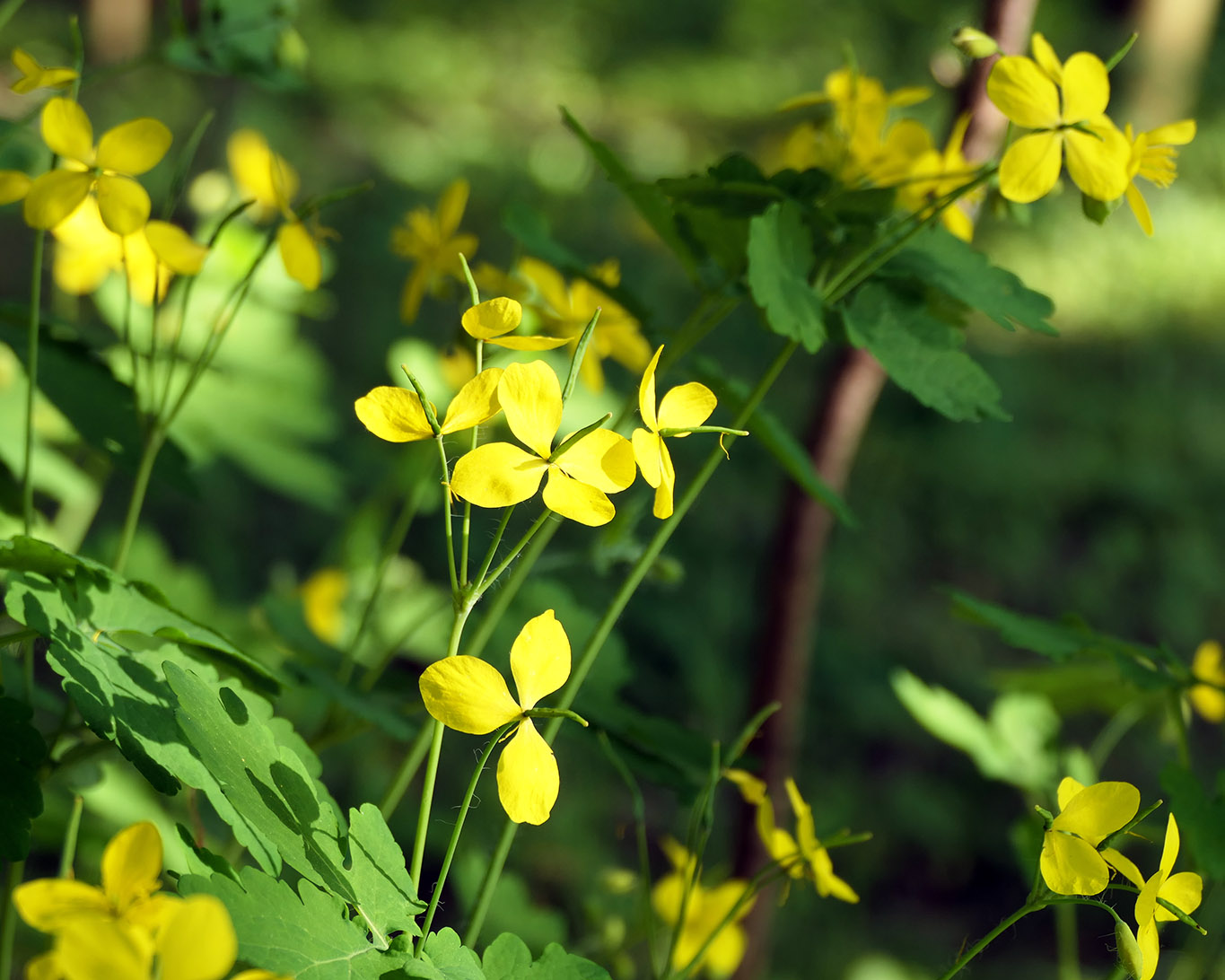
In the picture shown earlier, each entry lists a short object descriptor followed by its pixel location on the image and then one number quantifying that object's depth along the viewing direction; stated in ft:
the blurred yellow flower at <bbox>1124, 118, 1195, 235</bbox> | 1.79
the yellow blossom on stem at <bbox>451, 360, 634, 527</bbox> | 1.67
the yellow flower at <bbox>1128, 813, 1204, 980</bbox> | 1.71
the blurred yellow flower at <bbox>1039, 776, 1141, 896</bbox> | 1.70
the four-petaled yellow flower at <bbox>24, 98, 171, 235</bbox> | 1.77
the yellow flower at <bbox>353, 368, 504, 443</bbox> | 1.69
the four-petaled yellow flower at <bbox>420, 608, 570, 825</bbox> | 1.66
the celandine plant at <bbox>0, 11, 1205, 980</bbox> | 1.67
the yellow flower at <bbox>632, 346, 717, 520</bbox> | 1.68
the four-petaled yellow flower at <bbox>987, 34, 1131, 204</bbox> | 1.76
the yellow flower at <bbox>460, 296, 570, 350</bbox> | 1.70
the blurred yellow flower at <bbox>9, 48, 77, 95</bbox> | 1.79
